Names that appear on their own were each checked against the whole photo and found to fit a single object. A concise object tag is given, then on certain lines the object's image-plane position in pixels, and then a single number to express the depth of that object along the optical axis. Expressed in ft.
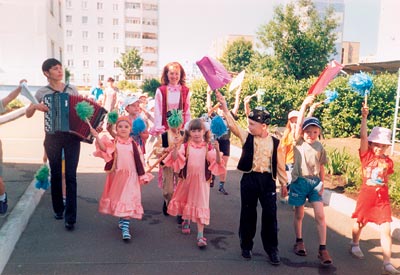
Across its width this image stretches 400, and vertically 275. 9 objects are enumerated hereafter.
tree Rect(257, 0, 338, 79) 65.41
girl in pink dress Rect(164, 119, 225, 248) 16.88
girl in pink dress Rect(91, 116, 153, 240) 17.20
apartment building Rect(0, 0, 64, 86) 79.15
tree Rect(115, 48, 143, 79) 230.27
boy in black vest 15.29
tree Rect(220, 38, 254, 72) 161.03
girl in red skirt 15.19
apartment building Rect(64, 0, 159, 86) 288.51
